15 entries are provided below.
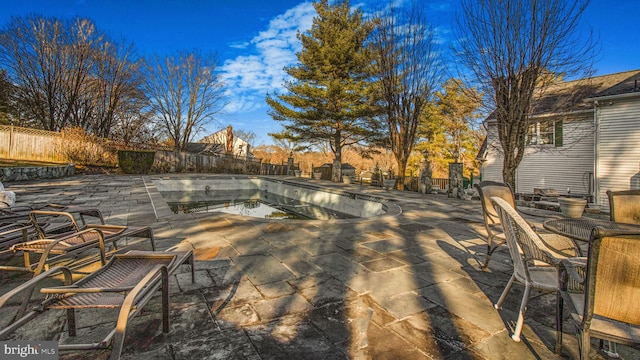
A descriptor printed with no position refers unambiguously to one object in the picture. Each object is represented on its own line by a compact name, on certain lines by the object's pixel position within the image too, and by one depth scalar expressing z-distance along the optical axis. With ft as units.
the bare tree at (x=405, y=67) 39.68
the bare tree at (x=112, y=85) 62.23
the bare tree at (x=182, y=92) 73.87
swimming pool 31.22
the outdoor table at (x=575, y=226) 7.81
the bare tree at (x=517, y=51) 23.53
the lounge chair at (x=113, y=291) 4.39
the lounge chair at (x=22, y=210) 9.87
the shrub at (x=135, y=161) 51.44
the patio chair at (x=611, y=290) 3.76
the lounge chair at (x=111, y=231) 8.56
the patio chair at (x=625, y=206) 9.45
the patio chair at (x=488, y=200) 9.89
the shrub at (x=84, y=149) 47.44
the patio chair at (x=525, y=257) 5.62
